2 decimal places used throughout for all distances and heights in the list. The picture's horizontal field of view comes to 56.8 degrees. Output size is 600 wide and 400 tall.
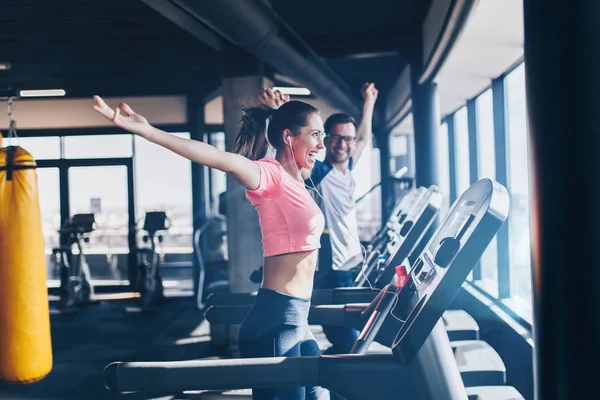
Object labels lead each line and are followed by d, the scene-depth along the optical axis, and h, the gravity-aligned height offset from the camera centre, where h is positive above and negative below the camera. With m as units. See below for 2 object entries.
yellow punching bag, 3.47 -0.39
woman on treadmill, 1.46 -0.07
